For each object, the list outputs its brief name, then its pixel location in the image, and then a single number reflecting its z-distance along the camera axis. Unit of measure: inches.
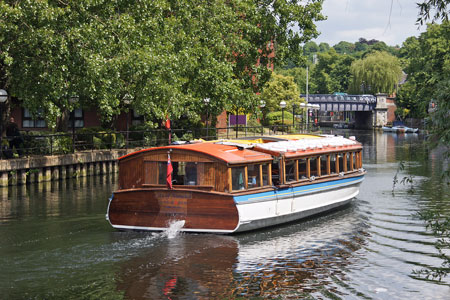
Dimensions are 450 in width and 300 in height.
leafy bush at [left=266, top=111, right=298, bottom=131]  2888.8
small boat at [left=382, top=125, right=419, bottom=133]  4030.5
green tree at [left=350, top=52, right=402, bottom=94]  4581.7
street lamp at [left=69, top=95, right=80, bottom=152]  1301.7
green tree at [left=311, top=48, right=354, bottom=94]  6146.7
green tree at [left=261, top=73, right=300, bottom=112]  3102.9
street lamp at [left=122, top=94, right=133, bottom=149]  1427.7
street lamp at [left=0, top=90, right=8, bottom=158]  1192.9
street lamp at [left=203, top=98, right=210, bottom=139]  1692.1
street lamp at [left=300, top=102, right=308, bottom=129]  2941.7
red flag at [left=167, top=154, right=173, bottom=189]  779.4
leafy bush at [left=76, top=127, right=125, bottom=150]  1555.1
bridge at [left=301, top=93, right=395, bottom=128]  4613.7
